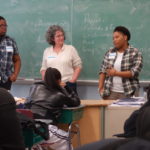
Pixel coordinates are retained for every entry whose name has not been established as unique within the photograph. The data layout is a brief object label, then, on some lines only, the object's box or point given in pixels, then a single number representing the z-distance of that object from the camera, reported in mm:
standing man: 7035
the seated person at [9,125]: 2504
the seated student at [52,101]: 5193
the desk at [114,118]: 5646
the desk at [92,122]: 5839
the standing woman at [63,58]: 6964
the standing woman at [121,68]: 6167
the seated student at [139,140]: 1114
